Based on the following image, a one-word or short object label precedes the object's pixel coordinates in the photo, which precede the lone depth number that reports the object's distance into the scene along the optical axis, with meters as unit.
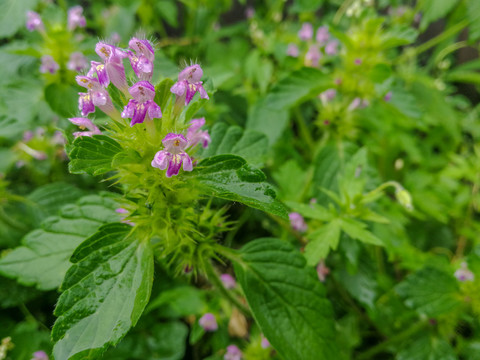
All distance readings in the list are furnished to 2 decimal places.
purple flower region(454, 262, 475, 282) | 0.23
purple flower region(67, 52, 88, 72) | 0.26
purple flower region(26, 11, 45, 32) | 0.26
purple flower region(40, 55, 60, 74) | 0.26
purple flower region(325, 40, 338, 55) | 0.31
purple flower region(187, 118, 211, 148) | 0.14
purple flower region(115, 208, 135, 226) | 0.16
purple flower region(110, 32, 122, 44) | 0.33
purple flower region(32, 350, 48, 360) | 0.21
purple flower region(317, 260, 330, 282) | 0.25
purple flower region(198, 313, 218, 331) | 0.24
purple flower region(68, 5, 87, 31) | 0.28
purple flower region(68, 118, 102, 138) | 0.14
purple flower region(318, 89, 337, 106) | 0.29
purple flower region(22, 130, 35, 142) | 0.32
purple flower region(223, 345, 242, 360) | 0.23
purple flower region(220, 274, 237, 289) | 0.25
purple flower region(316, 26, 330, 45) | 0.31
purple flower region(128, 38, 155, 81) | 0.12
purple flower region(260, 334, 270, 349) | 0.22
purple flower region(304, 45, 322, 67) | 0.30
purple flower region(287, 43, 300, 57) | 0.32
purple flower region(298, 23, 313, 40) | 0.32
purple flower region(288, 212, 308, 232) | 0.24
